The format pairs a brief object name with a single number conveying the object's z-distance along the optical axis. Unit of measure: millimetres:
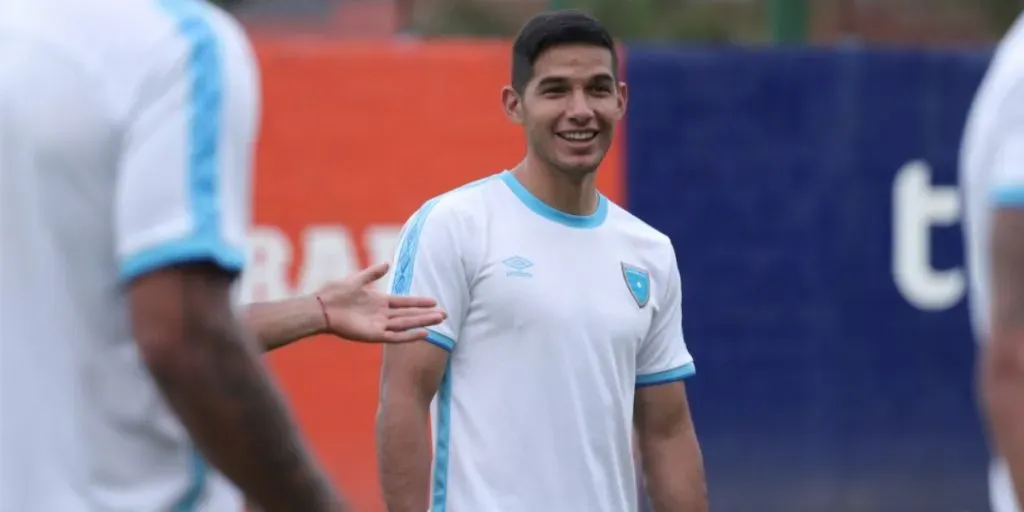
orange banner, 19281
